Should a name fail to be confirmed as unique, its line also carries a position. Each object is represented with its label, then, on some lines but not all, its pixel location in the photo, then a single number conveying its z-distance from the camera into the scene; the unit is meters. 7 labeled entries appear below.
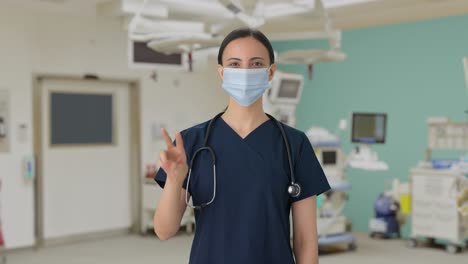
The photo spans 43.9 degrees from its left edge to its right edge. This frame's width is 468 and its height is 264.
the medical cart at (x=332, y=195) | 5.83
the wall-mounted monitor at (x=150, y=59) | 5.03
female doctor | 1.42
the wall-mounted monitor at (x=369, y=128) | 5.72
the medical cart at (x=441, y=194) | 5.90
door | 6.51
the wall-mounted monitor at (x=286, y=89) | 5.77
